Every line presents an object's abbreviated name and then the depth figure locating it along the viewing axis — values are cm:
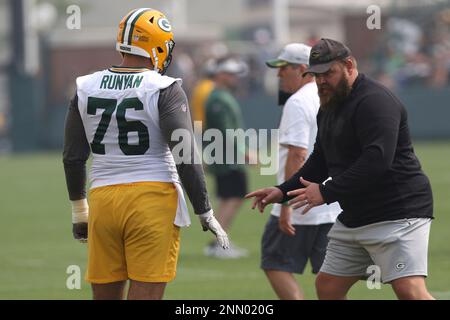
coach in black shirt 1355
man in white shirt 1780
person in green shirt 2737
